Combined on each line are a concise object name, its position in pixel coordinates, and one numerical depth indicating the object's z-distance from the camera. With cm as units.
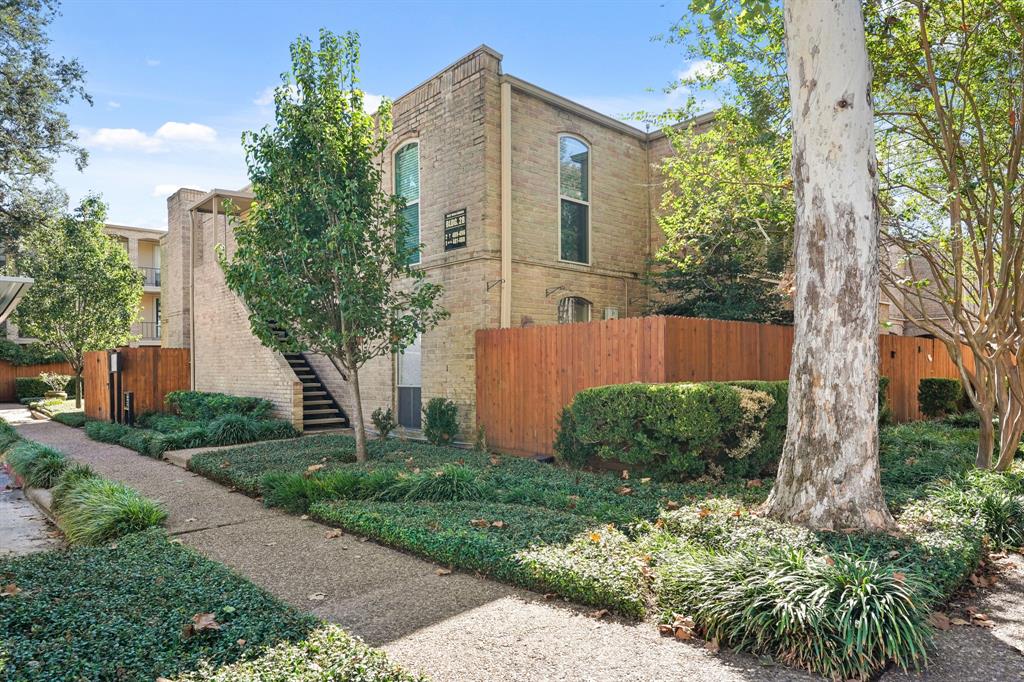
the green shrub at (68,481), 679
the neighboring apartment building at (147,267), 3388
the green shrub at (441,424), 1091
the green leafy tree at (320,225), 852
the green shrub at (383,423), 1157
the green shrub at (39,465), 798
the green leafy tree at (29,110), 1420
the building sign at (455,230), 1122
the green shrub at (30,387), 2872
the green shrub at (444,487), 644
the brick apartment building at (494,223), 1101
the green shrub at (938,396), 1503
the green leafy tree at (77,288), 2012
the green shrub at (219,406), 1317
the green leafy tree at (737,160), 871
